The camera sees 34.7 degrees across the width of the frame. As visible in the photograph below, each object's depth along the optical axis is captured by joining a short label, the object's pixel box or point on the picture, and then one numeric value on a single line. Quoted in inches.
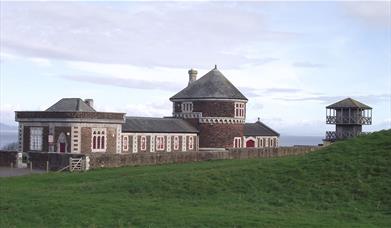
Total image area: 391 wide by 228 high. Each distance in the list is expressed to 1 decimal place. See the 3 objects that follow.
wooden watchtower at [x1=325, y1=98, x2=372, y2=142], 2866.6
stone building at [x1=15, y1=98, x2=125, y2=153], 2009.1
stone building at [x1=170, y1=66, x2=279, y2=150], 2586.1
